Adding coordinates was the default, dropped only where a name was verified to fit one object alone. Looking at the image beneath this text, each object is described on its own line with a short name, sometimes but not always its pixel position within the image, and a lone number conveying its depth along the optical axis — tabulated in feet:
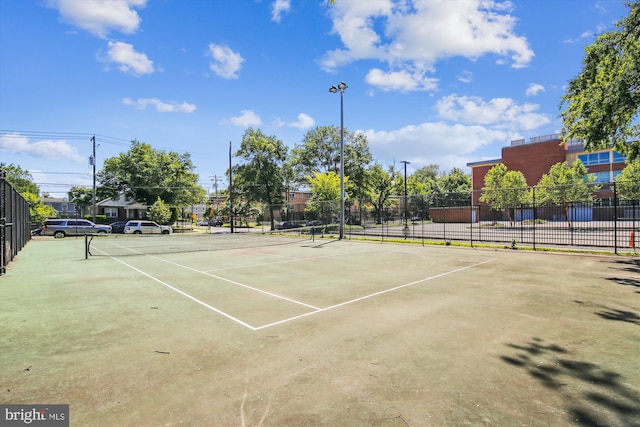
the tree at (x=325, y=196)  99.83
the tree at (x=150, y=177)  169.48
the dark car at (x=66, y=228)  113.50
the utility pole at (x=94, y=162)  146.92
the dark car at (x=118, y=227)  143.13
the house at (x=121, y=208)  183.93
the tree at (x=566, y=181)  118.62
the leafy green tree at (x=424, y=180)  230.27
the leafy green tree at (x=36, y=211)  147.54
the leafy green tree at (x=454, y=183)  293.84
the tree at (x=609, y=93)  38.88
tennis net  61.05
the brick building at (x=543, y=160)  177.58
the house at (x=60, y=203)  349.51
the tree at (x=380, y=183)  172.65
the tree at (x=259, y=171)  162.91
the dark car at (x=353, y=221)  96.14
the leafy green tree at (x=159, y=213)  151.64
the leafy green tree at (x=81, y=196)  233.76
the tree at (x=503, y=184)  131.75
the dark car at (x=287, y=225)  121.41
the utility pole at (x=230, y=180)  144.15
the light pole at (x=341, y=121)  79.97
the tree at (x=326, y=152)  172.48
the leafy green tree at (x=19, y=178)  174.70
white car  133.07
